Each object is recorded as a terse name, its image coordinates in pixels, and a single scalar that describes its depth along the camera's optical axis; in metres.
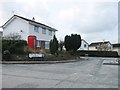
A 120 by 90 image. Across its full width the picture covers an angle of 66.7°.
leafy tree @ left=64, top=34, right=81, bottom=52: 15.60
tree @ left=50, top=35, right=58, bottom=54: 13.01
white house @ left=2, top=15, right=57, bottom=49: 16.33
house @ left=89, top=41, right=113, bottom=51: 40.75
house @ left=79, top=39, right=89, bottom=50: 40.16
